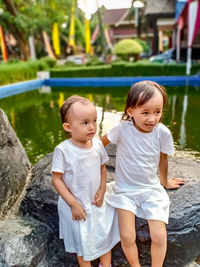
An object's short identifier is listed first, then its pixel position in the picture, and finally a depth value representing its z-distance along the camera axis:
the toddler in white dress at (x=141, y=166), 1.52
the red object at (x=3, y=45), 15.84
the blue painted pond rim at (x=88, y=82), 11.07
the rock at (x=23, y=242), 1.62
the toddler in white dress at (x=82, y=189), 1.48
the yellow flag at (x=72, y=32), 21.48
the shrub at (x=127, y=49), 16.31
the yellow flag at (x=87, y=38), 20.01
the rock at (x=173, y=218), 1.70
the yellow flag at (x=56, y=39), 19.75
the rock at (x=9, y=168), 2.00
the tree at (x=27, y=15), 14.59
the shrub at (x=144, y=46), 24.27
